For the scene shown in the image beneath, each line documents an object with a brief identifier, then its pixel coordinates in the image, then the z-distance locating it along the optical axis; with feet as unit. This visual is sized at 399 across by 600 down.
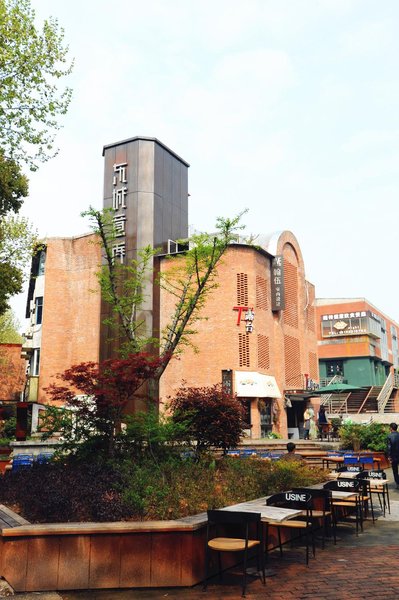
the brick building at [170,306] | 103.55
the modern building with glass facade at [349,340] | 190.90
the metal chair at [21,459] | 45.32
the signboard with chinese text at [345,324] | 191.83
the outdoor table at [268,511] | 22.48
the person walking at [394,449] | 47.60
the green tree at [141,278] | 51.39
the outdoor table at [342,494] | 30.08
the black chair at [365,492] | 34.81
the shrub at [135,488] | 25.32
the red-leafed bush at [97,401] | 34.42
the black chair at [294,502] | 25.53
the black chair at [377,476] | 36.97
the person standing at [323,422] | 97.71
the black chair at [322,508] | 28.40
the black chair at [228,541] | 21.33
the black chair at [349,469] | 41.24
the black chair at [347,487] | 31.92
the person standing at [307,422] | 108.68
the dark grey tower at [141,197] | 111.24
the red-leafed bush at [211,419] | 41.70
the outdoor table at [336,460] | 49.96
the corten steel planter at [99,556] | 21.75
